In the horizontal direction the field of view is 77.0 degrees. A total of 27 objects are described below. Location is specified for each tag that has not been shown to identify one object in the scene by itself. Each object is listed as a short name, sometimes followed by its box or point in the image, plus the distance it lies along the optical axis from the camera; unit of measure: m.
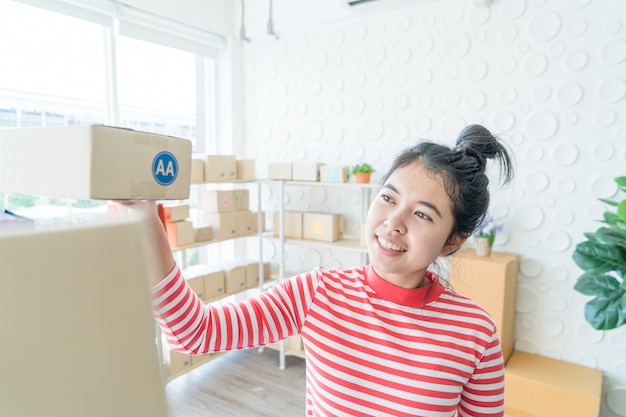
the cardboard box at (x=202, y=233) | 2.62
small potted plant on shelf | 2.56
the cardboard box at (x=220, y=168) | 2.59
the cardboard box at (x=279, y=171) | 2.79
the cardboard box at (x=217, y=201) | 2.77
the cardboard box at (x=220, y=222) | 2.76
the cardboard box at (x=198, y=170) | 2.50
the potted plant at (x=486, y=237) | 2.19
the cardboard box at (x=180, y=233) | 2.43
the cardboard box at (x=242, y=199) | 2.93
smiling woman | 0.77
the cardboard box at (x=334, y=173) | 2.61
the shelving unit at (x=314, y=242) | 2.60
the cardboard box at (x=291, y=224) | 2.89
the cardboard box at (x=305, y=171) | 2.70
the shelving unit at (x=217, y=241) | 2.56
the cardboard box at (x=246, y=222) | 2.94
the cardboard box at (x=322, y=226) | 2.76
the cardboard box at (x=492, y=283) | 2.03
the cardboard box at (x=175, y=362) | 2.48
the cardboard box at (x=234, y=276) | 2.83
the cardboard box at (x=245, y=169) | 2.87
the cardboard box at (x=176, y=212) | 2.39
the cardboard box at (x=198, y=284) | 2.55
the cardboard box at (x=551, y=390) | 1.86
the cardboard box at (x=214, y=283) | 2.68
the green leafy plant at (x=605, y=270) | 1.65
